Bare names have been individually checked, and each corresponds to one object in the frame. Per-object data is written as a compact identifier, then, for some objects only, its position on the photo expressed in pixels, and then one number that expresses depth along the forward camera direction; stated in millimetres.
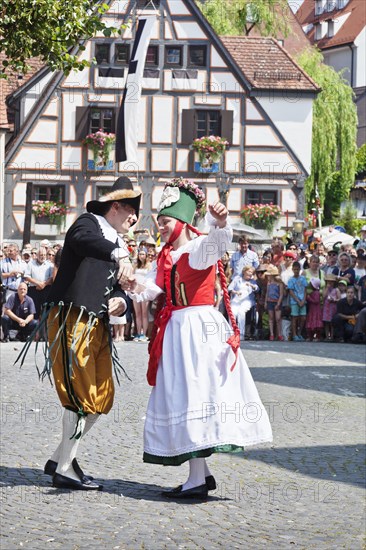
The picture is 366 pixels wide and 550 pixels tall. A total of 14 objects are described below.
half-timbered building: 39156
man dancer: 7816
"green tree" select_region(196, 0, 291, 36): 45562
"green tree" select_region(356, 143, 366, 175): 73125
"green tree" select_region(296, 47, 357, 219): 47188
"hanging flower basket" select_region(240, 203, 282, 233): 39938
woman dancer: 7660
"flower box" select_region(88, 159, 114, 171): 39562
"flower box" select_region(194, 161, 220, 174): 40219
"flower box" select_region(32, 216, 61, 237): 39281
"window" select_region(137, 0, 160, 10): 38750
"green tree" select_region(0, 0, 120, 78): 12891
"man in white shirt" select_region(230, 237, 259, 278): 23656
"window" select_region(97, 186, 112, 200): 40188
